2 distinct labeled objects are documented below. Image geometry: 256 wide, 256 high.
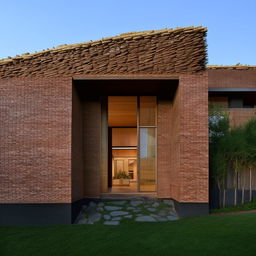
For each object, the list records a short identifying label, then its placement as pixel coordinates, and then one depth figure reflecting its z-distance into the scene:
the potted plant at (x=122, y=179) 13.86
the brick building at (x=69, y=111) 9.15
